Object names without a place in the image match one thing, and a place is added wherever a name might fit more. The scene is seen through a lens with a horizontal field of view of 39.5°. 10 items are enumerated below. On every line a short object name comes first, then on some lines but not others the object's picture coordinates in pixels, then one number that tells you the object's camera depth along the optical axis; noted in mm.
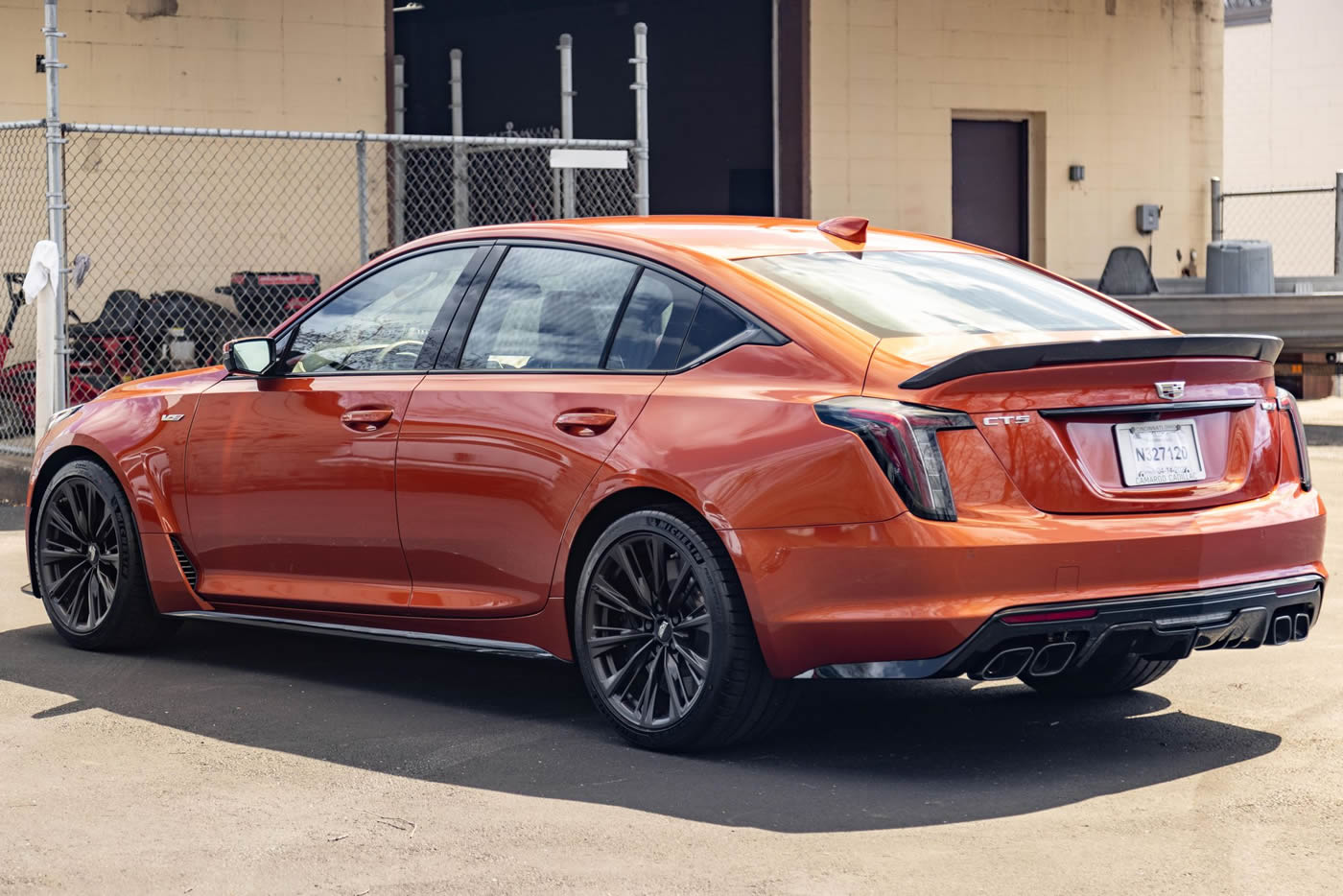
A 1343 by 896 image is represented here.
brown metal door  21250
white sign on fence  11758
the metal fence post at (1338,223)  19927
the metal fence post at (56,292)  10695
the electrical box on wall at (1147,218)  22031
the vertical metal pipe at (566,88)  16188
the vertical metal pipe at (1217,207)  22125
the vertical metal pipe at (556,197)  14633
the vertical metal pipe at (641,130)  12344
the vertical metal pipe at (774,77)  20484
